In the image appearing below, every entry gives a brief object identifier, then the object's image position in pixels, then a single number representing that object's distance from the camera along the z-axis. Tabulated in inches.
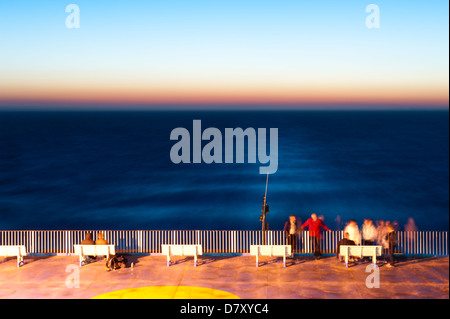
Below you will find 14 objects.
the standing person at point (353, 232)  710.5
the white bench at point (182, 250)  696.2
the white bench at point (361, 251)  674.8
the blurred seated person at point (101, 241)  709.3
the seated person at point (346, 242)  700.0
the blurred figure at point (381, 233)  730.9
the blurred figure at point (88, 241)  716.0
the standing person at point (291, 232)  733.9
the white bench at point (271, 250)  687.1
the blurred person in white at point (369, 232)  715.4
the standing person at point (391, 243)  678.3
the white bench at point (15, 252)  697.6
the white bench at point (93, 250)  691.4
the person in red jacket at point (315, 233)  713.0
